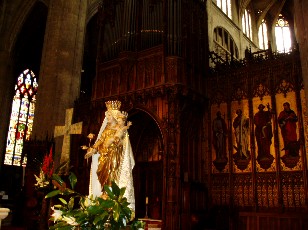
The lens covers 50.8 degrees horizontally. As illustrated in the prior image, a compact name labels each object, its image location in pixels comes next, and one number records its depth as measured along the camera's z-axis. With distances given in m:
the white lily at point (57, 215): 2.85
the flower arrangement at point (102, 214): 2.22
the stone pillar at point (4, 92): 17.87
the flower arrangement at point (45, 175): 6.77
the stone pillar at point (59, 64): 11.83
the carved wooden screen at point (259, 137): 7.96
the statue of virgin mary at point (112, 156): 5.72
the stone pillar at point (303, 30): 6.07
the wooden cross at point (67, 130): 9.89
